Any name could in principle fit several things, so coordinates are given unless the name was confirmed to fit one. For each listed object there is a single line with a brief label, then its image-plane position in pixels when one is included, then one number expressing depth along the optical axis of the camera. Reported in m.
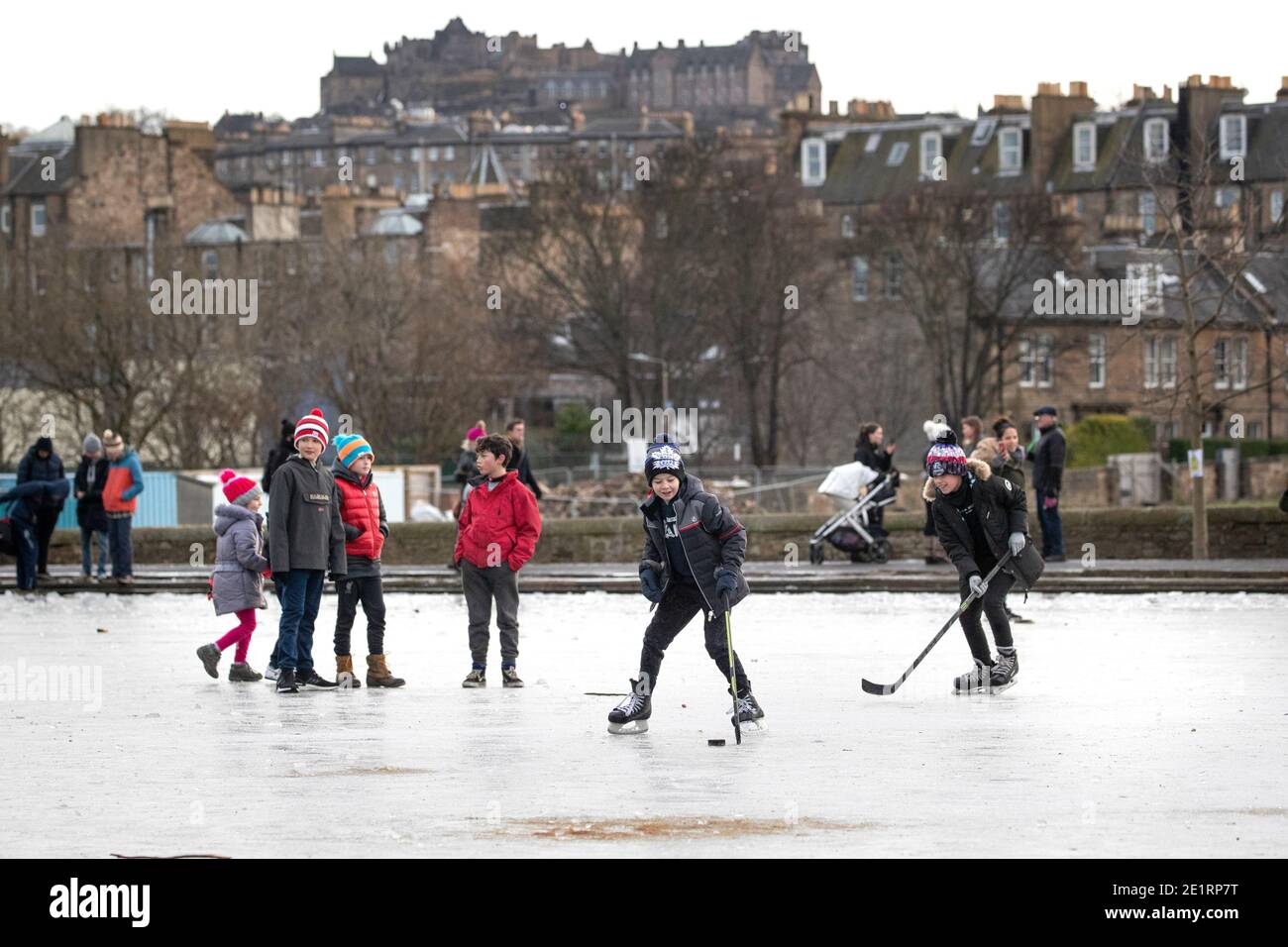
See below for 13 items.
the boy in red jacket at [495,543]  16.31
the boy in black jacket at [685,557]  13.48
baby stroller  29.91
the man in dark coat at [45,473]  27.09
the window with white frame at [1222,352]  62.27
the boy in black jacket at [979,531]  15.71
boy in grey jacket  16.11
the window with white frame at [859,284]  90.62
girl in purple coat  16.81
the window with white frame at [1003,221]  77.71
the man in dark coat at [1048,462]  27.45
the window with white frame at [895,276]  77.12
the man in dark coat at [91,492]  27.42
